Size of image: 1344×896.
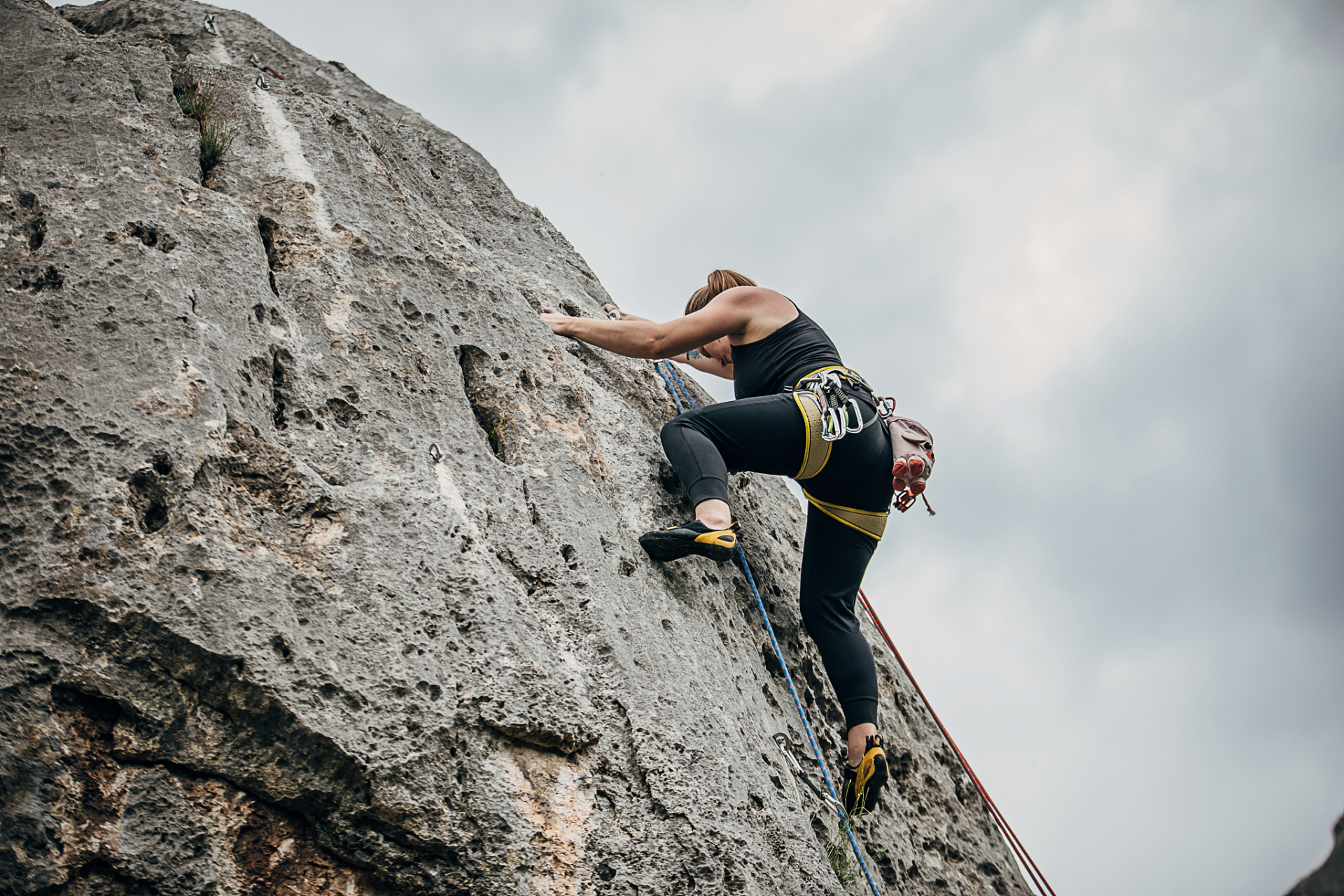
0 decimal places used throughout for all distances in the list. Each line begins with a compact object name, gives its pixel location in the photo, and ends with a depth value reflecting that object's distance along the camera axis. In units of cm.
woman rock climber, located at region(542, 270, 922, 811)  383
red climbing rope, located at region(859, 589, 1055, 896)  485
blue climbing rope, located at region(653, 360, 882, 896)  363
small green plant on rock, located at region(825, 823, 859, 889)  353
